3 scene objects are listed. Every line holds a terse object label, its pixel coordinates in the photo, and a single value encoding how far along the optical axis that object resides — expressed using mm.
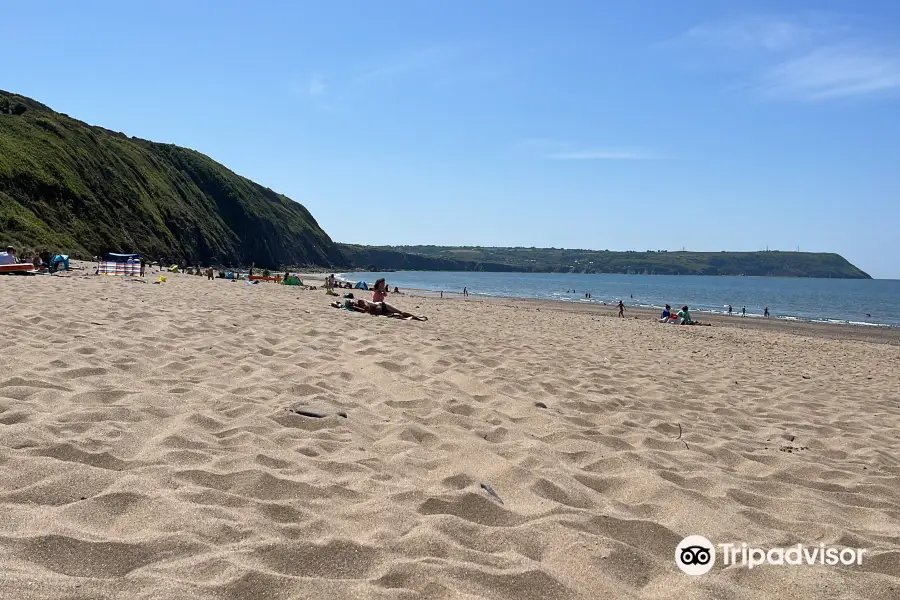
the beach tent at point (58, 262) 19828
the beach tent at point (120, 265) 22625
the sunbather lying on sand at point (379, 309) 12547
